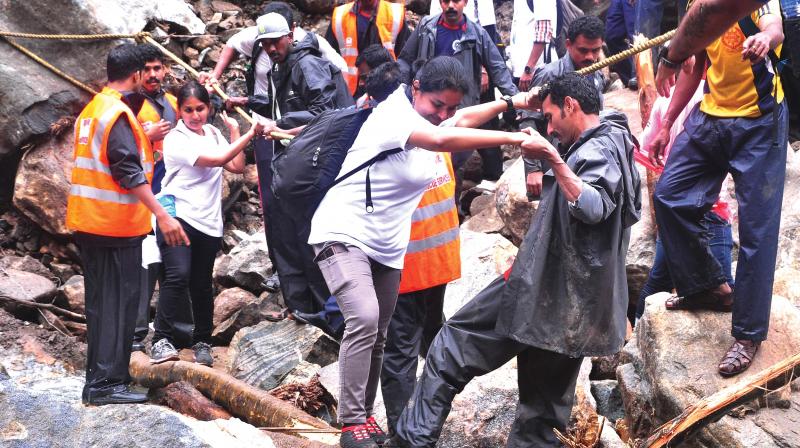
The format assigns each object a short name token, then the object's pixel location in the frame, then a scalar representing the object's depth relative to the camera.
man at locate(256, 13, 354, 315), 7.02
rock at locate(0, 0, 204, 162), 9.08
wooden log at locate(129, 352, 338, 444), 5.39
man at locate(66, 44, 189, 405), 5.25
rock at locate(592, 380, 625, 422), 5.97
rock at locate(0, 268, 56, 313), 7.89
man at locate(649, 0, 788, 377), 4.78
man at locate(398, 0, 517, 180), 8.00
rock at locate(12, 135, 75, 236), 9.12
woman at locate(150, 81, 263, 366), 6.65
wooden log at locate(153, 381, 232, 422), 5.59
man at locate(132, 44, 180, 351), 6.70
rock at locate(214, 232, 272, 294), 8.54
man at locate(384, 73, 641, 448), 4.25
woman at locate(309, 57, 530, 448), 4.54
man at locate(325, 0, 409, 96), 8.73
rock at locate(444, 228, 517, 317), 7.13
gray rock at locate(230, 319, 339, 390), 6.79
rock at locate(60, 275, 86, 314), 8.23
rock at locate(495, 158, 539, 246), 8.05
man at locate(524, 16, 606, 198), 6.24
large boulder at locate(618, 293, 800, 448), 4.76
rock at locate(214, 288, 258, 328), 8.27
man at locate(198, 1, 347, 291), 7.52
